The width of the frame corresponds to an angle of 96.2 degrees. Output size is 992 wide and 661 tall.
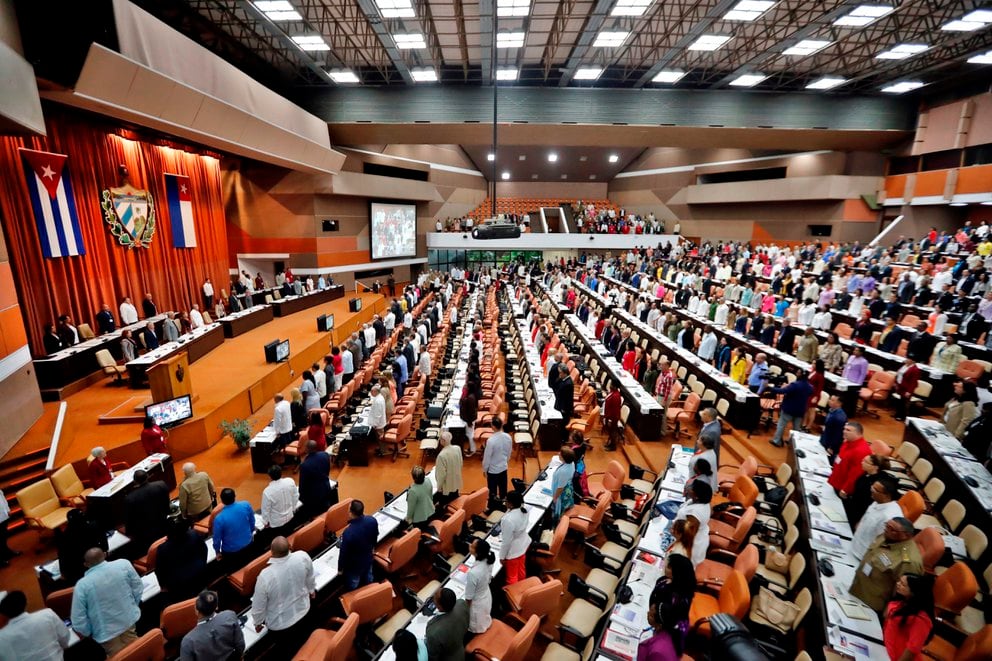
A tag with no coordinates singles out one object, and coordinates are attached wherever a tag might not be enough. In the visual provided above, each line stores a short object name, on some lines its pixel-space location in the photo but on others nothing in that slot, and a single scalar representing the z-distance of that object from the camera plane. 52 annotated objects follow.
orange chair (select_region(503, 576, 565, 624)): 4.21
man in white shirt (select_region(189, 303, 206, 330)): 14.01
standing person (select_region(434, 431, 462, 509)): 6.15
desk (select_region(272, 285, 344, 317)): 18.41
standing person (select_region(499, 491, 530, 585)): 4.66
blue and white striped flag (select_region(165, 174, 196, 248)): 15.38
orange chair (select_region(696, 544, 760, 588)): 4.33
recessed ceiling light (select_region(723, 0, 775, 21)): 11.22
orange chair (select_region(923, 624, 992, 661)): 3.16
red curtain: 10.25
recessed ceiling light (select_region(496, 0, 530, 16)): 11.62
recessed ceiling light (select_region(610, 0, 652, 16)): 11.44
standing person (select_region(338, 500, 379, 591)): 4.59
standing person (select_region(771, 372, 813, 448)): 7.59
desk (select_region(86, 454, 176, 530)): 6.05
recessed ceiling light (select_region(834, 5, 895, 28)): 11.54
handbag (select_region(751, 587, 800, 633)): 4.11
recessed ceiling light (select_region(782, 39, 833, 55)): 13.88
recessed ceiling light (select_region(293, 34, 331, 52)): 13.70
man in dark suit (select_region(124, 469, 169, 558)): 5.31
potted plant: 8.62
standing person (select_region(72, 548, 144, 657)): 3.88
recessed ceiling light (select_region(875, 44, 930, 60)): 13.96
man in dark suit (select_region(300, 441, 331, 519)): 6.07
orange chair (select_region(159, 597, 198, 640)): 4.07
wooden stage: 8.25
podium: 8.59
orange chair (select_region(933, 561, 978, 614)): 3.92
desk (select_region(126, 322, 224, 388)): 10.55
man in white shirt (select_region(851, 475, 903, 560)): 4.14
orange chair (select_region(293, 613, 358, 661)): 3.64
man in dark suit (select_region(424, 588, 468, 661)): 3.47
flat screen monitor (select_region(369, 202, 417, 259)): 25.73
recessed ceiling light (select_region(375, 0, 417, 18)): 11.49
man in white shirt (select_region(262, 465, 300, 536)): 5.46
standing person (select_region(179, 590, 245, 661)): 3.36
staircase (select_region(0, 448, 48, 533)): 6.73
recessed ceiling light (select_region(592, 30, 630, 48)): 13.35
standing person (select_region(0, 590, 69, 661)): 3.36
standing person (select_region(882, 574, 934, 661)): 3.26
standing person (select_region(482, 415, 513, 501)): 6.49
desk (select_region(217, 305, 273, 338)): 15.02
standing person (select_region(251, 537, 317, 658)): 3.96
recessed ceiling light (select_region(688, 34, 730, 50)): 13.67
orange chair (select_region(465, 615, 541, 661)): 3.62
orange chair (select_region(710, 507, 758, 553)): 5.12
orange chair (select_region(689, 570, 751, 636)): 3.96
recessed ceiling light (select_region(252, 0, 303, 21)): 11.39
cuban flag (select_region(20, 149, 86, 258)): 10.27
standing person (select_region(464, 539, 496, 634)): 3.93
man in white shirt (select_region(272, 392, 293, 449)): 8.06
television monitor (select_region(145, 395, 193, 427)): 8.04
